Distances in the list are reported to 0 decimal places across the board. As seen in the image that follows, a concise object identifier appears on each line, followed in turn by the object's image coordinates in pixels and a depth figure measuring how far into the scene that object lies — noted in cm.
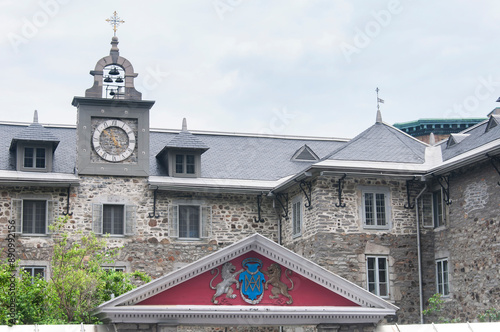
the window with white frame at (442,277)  2520
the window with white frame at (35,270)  2644
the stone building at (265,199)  2456
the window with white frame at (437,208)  2584
